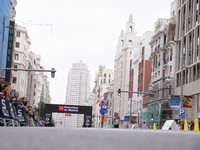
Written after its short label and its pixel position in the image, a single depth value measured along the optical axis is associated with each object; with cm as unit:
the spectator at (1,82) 1286
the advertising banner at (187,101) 3341
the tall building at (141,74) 7200
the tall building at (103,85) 13062
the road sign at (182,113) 2524
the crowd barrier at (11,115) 1136
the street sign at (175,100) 2841
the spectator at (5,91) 1352
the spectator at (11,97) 1405
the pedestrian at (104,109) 1588
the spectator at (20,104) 1459
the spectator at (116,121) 2000
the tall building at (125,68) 9506
